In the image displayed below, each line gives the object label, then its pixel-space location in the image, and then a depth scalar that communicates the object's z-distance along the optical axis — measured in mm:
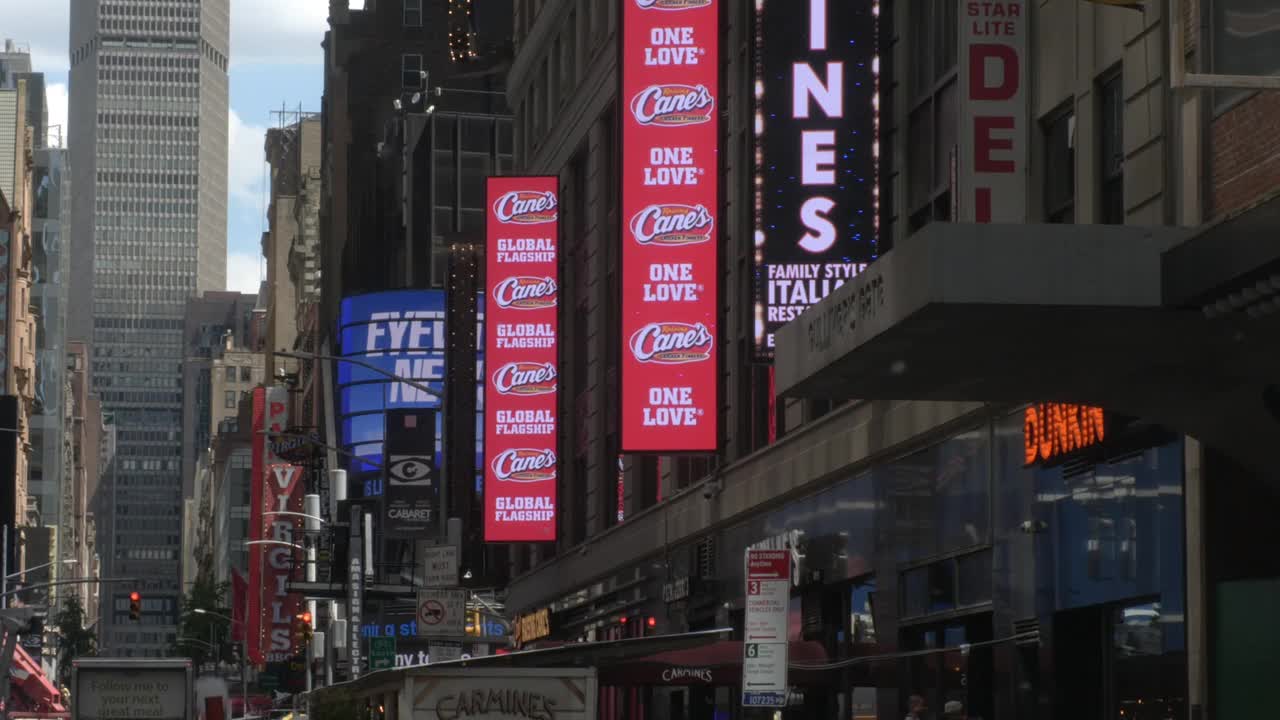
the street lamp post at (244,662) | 127300
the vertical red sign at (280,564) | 111438
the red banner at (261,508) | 123875
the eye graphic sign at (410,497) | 61250
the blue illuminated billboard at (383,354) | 97312
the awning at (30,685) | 125062
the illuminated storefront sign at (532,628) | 52719
